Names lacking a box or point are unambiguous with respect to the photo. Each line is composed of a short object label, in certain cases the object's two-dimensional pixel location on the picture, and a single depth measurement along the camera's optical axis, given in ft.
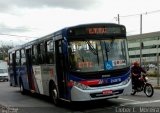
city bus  32.55
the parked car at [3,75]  119.69
